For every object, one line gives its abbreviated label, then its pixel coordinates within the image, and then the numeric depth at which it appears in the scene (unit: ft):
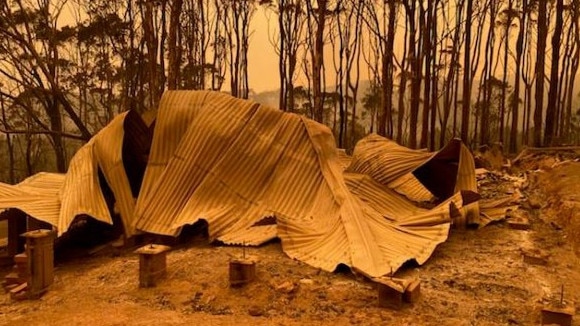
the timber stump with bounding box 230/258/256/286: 17.99
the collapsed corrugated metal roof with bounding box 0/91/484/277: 22.79
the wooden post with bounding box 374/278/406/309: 15.83
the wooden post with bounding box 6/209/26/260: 27.95
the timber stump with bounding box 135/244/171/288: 18.76
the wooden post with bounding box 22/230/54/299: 19.52
